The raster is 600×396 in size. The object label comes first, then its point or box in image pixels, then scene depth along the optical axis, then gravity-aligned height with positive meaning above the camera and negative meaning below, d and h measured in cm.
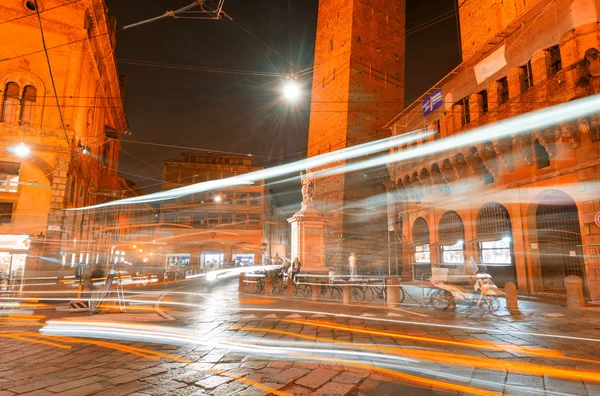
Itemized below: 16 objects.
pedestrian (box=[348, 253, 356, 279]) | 1550 -47
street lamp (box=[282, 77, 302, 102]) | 1216 +578
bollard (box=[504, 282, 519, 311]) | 911 -117
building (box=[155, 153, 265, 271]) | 4219 +371
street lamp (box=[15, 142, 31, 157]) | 1331 +387
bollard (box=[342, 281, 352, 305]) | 1010 -124
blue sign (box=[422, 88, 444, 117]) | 1977 +863
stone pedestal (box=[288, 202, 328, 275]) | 1311 +48
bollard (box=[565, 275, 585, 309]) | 941 -109
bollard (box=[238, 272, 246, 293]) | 1387 -123
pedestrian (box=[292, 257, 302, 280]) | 1267 -57
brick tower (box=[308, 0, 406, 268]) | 2677 +1219
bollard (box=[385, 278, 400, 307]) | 951 -114
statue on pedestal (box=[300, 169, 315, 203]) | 1409 +266
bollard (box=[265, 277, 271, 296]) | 1254 -126
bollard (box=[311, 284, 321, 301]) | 1084 -126
